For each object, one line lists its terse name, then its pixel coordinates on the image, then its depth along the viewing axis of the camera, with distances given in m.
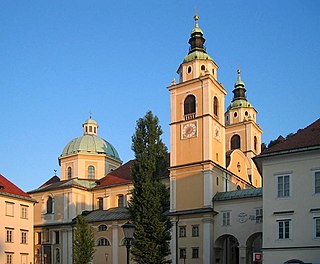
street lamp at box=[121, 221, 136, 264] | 24.25
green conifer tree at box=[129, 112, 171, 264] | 42.44
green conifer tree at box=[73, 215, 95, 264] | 51.09
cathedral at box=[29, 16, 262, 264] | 52.22
